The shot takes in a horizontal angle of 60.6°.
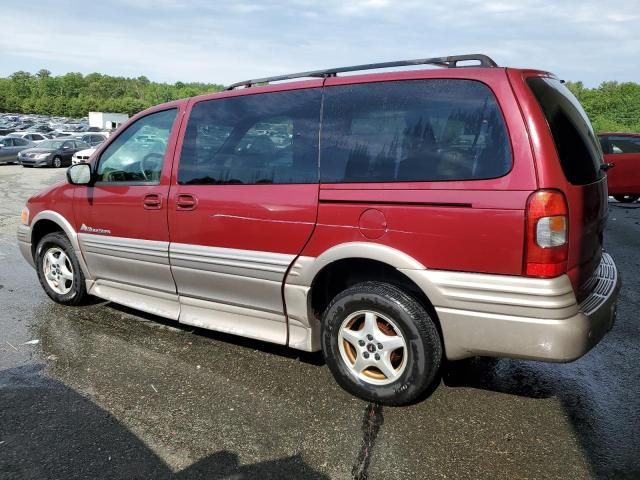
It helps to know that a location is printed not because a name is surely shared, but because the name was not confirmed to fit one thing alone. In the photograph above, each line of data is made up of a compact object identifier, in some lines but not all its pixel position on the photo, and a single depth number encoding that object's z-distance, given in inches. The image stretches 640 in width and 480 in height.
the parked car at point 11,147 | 932.0
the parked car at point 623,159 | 492.4
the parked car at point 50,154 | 895.1
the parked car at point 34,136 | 1285.2
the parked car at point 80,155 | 878.4
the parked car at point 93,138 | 1186.6
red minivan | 106.6
